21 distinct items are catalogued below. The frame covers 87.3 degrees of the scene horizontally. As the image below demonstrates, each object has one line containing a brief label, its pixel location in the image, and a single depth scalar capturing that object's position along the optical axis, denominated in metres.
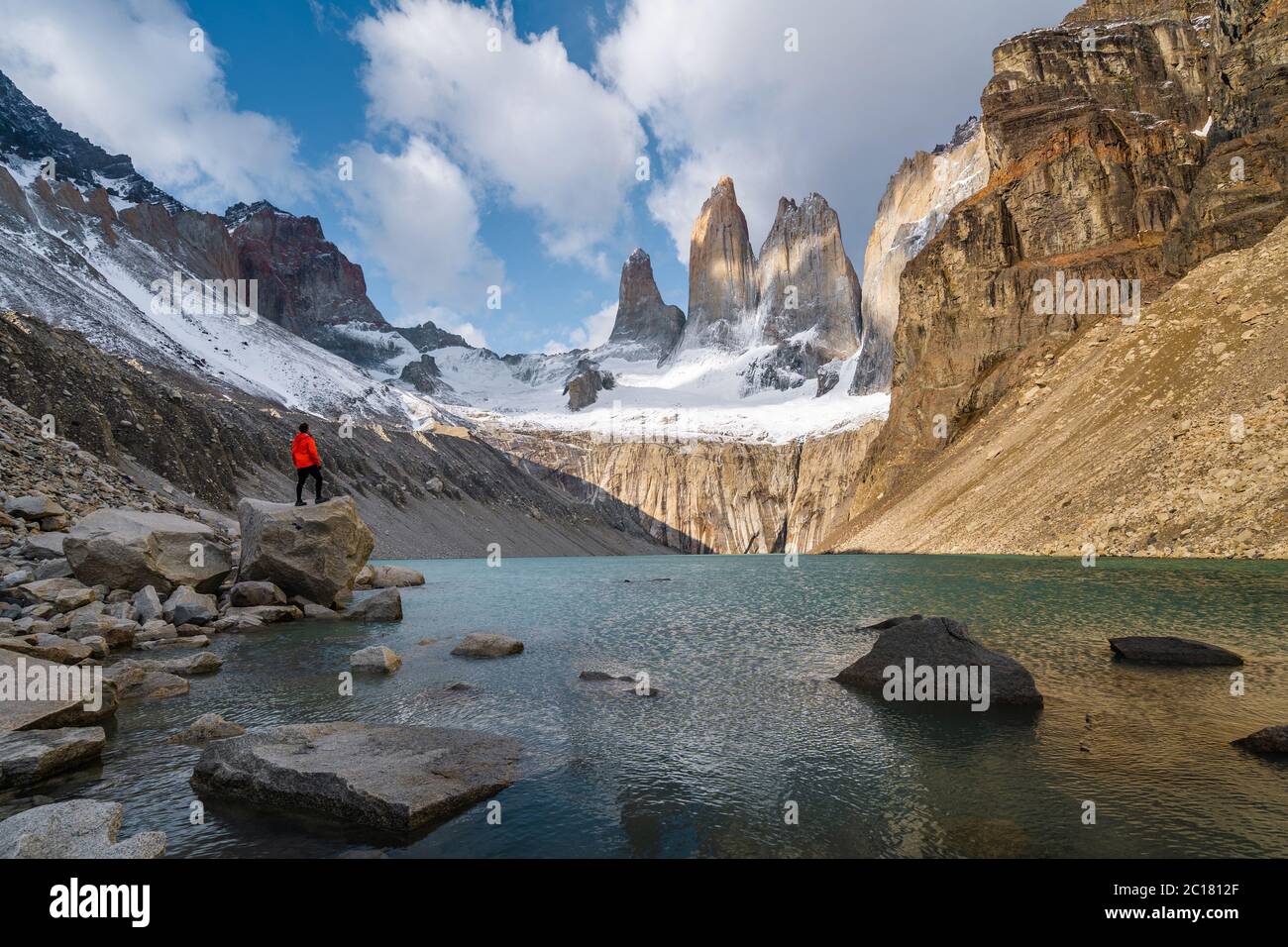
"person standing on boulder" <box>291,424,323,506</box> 20.84
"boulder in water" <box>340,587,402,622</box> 21.67
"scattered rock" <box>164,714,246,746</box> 9.20
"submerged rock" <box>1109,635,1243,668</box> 12.98
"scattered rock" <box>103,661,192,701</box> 11.33
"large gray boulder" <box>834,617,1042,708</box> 10.93
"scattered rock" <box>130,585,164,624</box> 16.84
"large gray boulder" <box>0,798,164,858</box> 5.38
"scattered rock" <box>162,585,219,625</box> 17.36
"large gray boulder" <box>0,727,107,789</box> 7.54
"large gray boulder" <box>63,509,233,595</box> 17.44
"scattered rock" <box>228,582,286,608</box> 20.23
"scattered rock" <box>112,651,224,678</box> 12.75
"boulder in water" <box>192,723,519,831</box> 6.76
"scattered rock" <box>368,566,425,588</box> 33.28
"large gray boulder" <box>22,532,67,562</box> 18.20
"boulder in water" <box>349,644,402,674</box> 14.08
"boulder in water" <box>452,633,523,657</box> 15.86
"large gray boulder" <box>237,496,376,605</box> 21.05
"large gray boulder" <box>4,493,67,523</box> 19.97
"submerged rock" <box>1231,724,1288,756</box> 8.06
